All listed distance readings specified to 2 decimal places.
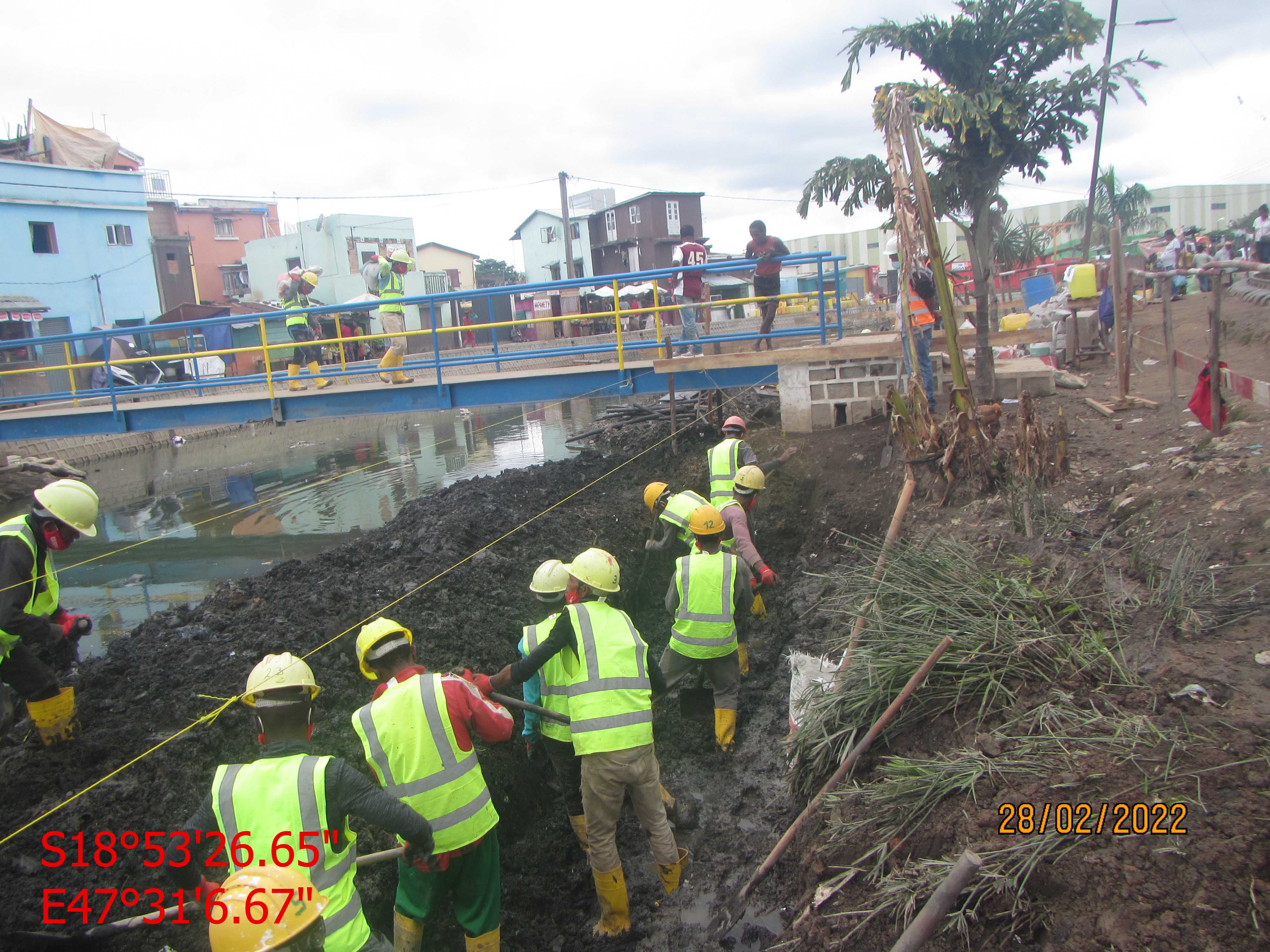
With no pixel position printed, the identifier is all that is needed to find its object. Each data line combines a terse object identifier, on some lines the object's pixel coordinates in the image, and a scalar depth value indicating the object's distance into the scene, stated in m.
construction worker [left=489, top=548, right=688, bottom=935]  3.92
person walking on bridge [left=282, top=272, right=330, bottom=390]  12.11
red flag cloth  5.61
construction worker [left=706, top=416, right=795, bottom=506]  7.05
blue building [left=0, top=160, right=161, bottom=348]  26.14
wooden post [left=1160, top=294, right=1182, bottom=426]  6.70
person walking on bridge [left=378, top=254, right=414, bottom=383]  11.24
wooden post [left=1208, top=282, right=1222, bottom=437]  5.01
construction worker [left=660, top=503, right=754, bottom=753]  5.14
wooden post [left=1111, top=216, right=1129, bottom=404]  7.76
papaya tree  10.48
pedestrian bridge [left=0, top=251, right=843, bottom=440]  9.88
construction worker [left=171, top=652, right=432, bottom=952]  2.57
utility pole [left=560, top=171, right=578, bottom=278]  30.53
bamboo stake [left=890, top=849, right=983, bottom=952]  2.11
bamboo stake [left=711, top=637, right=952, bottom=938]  3.33
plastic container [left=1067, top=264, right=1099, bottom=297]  13.66
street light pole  15.27
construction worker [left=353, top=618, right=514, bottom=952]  3.23
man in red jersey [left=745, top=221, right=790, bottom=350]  10.36
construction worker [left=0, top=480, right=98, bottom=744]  4.36
